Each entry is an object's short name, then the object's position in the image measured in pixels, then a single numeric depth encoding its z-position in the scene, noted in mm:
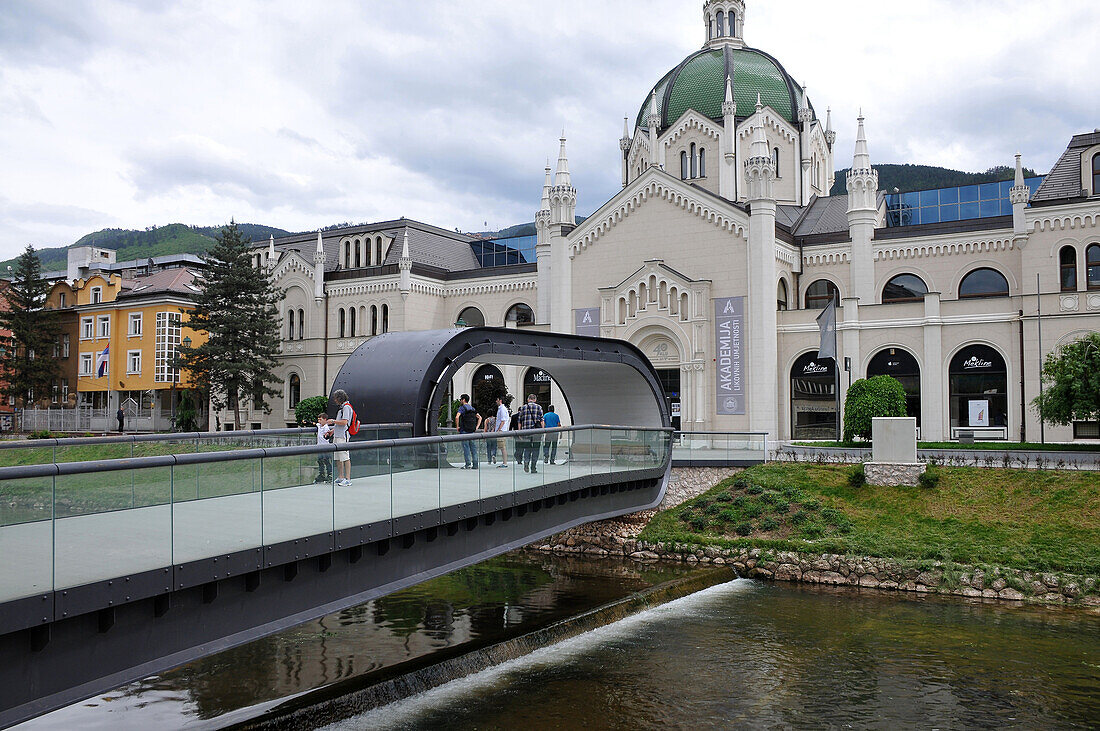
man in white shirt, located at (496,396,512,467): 22625
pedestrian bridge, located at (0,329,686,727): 8211
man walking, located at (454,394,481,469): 20969
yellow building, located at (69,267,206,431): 59188
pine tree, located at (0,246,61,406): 58094
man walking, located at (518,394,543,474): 23234
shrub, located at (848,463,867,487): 28645
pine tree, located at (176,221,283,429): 52469
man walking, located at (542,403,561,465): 18688
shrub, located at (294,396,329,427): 50094
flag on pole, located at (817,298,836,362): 35250
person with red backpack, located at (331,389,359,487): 16219
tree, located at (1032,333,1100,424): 27703
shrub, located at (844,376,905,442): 31984
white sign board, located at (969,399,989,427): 37812
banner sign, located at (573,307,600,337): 45531
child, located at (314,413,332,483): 11953
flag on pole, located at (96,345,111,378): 60469
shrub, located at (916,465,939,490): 27609
